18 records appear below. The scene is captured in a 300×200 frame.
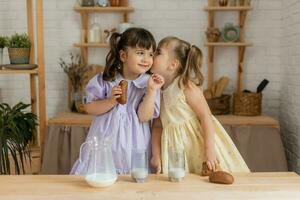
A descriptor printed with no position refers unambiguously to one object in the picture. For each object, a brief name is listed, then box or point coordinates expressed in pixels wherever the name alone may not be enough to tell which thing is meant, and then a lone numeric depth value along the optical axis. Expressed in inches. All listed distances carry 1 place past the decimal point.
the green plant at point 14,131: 102.0
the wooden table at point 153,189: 45.6
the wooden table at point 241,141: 120.6
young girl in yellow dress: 64.2
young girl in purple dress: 62.6
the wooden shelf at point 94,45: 134.4
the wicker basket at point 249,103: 126.5
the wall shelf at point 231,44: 131.5
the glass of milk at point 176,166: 50.9
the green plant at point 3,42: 122.5
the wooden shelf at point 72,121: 120.9
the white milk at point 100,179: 47.8
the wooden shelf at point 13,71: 120.7
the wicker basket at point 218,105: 128.0
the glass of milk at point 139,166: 50.4
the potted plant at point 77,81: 132.0
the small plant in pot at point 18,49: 120.7
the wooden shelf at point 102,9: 132.6
